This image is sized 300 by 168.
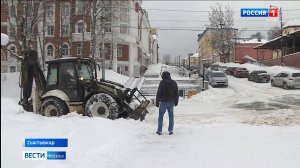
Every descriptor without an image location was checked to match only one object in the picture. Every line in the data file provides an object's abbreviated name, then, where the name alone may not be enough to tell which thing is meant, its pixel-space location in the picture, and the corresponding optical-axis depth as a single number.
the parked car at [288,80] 36.75
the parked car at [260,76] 46.47
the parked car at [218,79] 41.00
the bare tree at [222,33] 63.20
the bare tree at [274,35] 49.34
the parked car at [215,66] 63.96
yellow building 109.51
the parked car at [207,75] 44.69
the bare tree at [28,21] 20.14
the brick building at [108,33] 43.84
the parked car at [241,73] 55.16
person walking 12.20
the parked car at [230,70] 60.66
